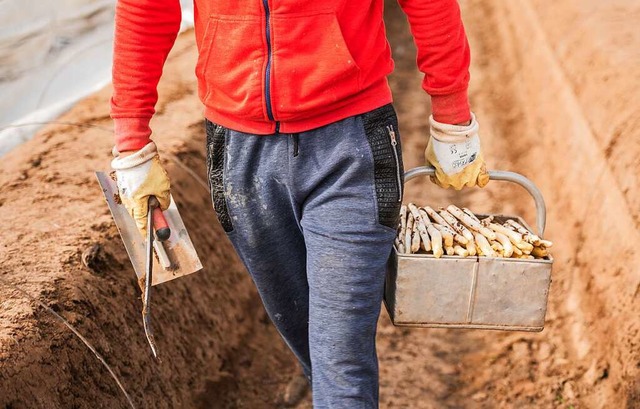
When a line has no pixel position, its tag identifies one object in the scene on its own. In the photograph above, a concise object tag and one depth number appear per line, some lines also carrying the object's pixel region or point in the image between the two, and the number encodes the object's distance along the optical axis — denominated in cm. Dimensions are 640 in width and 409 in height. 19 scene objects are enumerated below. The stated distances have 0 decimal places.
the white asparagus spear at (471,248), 475
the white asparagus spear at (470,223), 493
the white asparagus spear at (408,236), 477
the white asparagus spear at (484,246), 472
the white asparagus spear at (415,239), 477
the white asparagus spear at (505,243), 473
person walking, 404
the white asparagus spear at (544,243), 478
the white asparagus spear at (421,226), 479
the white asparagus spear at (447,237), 477
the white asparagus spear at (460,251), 472
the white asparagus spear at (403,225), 486
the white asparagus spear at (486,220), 518
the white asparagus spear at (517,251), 478
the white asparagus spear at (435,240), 466
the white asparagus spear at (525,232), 480
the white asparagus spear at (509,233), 483
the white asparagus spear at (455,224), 487
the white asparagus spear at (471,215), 522
